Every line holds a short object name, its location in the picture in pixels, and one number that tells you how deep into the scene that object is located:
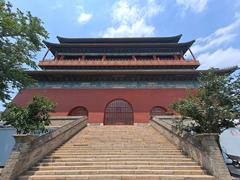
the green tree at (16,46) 7.75
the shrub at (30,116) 8.30
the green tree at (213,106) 7.05
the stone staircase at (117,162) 5.94
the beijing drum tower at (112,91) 16.94
